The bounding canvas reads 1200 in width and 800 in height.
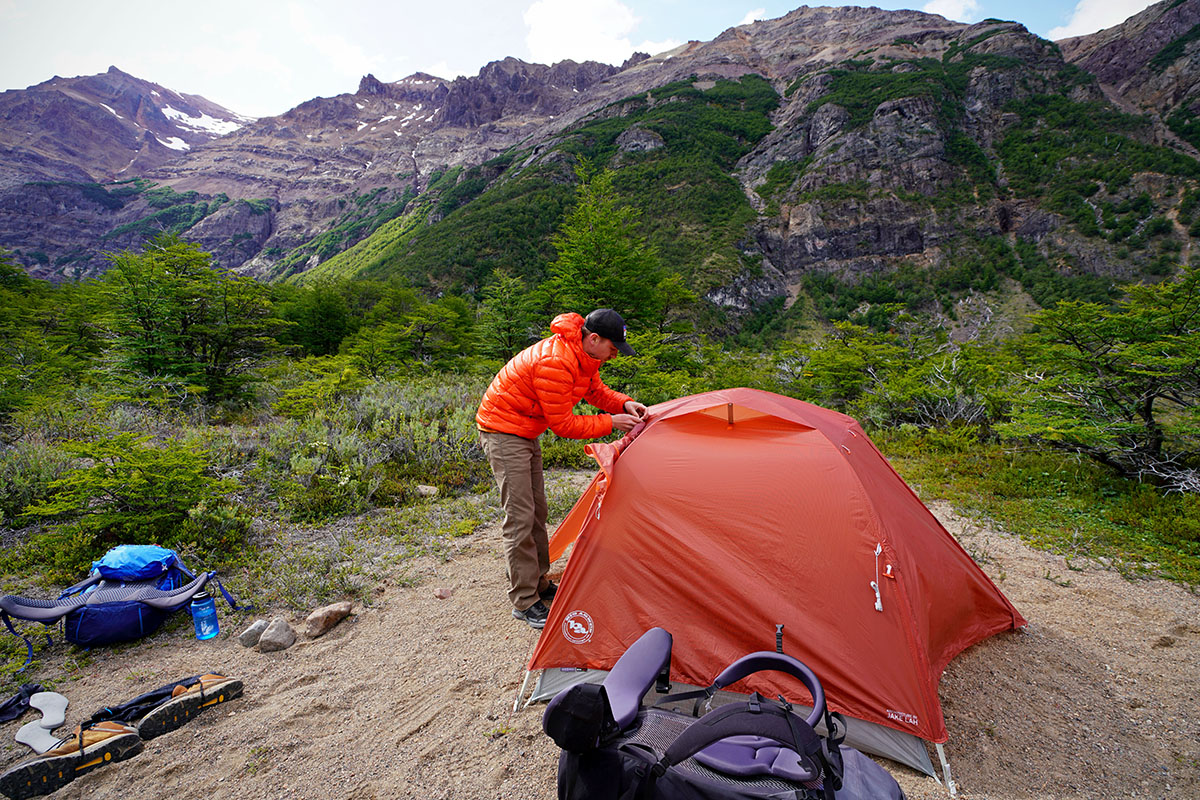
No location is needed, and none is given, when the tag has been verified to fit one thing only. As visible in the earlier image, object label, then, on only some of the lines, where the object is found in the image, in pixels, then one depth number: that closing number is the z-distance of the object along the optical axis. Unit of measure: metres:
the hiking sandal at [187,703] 2.68
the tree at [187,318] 8.80
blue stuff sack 3.68
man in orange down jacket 3.49
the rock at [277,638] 3.51
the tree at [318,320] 17.33
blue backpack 3.29
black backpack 1.41
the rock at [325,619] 3.71
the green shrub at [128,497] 4.32
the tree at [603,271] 11.45
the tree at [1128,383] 5.38
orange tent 2.70
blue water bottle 3.62
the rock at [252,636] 3.56
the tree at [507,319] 13.09
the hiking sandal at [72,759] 2.24
